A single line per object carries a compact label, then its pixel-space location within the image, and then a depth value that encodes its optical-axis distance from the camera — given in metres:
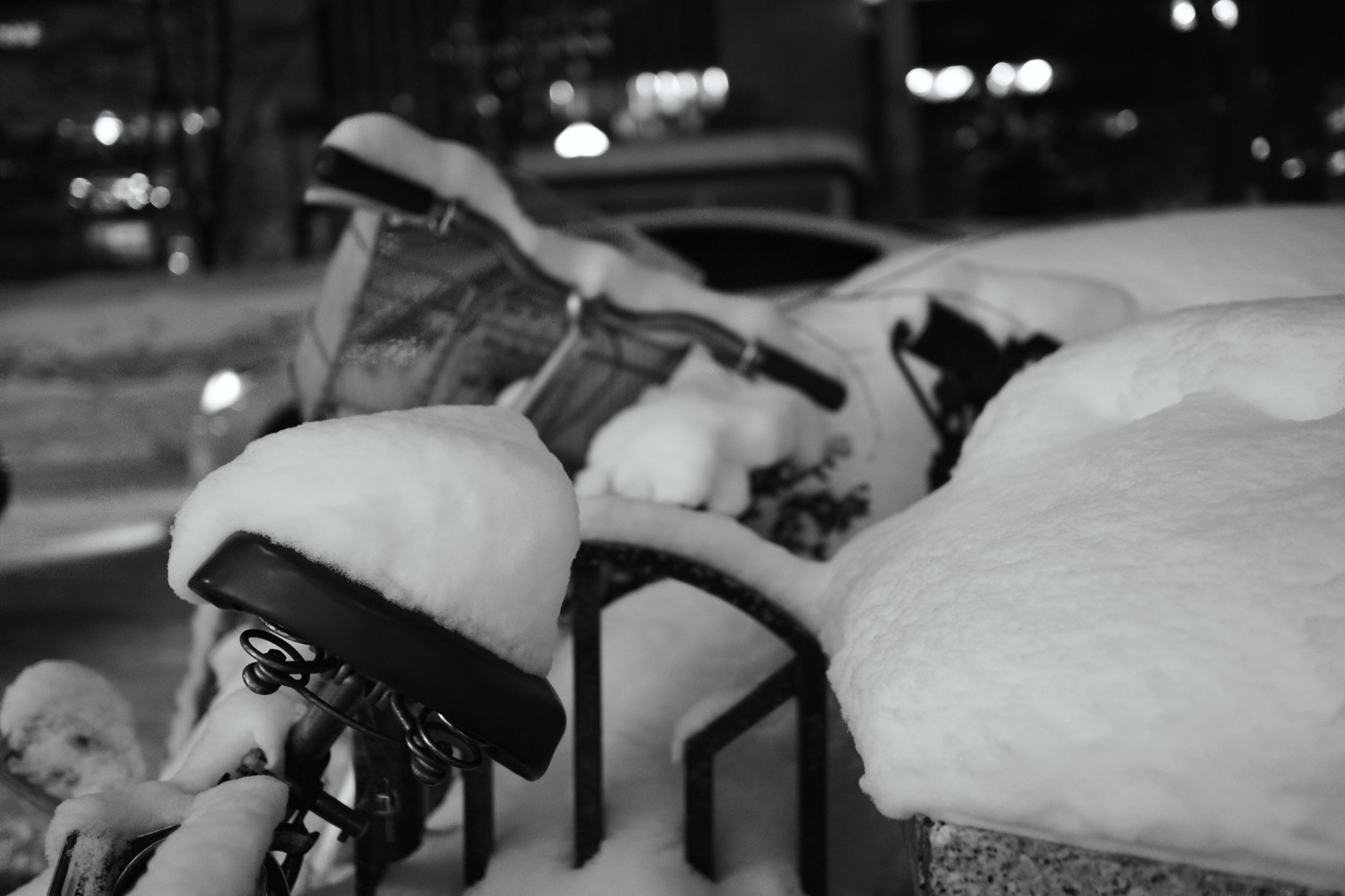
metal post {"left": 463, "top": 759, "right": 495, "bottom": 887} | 1.50
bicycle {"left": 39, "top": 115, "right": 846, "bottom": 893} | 0.86
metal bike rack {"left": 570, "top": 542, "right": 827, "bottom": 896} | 1.49
